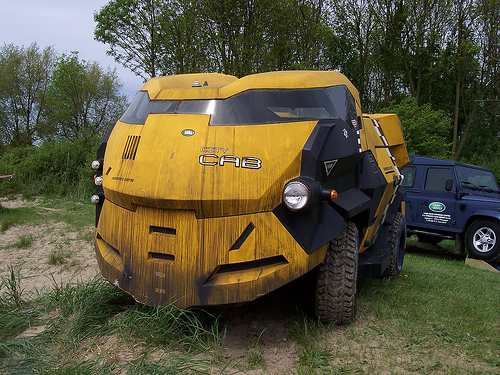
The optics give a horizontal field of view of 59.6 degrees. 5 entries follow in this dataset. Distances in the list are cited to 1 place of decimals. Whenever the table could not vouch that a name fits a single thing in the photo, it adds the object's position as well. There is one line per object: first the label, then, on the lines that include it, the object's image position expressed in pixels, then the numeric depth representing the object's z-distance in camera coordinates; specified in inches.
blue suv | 337.7
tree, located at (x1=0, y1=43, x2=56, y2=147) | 1393.9
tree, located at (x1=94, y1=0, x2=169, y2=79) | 730.2
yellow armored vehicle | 111.4
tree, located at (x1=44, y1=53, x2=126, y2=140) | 1334.9
